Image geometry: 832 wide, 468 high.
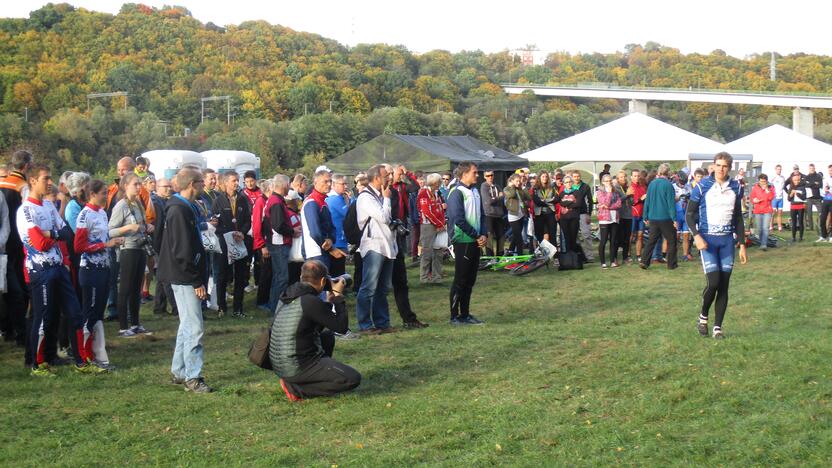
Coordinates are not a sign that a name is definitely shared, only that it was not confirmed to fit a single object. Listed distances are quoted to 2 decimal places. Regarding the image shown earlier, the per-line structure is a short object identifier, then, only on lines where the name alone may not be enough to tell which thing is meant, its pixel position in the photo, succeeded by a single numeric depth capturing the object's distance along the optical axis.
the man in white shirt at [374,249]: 10.21
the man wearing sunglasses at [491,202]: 16.58
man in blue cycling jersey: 9.26
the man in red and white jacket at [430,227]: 15.09
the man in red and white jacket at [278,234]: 11.27
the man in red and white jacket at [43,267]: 7.91
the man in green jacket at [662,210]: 16.28
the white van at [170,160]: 24.97
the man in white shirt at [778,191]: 25.91
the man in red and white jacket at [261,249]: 12.05
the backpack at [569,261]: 17.14
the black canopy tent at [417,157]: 24.72
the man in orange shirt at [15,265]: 8.99
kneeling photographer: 7.28
